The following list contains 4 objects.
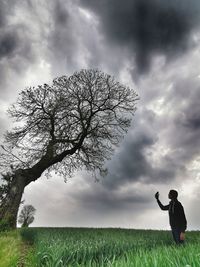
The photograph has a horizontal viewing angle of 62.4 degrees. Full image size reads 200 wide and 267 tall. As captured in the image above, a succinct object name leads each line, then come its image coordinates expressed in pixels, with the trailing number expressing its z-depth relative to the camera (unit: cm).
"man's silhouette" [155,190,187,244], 561
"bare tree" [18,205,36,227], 2464
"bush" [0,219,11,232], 877
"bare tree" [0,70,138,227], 1154
